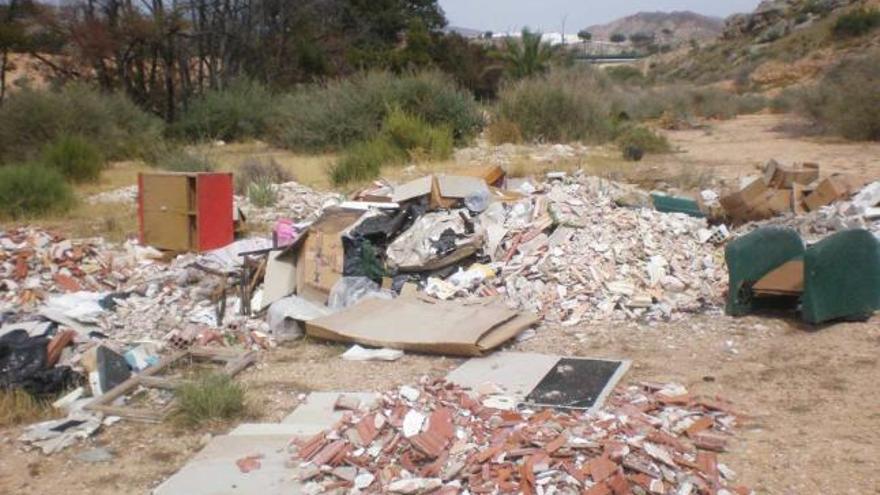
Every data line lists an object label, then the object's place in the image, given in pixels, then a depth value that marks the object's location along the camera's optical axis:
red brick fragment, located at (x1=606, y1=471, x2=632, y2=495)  3.74
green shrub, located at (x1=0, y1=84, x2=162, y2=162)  17.84
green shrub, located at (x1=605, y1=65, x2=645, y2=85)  52.39
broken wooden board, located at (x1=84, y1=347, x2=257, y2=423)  5.19
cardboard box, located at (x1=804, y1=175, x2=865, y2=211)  9.29
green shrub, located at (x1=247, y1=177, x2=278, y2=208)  11.96
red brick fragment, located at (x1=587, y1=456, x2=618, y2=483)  3.80
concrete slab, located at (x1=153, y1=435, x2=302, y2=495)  4.14
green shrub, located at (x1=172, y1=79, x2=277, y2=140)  24.69
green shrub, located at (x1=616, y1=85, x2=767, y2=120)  32.62
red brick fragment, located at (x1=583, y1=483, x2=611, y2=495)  3.74
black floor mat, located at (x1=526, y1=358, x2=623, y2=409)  5.01
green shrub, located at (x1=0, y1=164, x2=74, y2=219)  12.02
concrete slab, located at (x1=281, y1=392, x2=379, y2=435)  4.94
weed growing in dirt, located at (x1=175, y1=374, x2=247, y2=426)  5.07
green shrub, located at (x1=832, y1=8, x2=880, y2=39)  42.63
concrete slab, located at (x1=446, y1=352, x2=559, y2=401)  5.35
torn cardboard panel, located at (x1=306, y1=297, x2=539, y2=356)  6.09
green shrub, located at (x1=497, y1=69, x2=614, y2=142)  19.09
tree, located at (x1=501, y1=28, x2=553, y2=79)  28.84
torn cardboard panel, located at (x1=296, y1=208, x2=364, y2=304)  7.66
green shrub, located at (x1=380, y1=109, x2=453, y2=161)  15.66
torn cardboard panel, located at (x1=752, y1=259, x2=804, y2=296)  6.36
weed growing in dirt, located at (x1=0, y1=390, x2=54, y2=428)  5.26
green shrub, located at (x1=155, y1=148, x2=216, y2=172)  13.70
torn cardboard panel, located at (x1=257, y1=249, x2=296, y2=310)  7.55
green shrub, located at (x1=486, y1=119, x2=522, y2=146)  18.80
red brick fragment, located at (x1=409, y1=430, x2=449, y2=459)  4.16
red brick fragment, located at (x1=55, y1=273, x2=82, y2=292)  8.21
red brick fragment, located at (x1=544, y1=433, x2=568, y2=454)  4.02
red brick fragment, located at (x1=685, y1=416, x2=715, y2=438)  4.44
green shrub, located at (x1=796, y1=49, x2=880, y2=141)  19.25
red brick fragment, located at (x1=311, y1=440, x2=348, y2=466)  4.26
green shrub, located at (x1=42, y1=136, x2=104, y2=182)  15.62
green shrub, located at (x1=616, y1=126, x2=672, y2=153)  18.34
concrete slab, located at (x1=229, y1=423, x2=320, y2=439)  4.74
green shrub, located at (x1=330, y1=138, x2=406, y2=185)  14.31
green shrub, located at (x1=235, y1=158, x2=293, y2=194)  13.61
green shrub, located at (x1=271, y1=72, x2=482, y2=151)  19.33
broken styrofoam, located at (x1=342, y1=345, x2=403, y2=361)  6.12
